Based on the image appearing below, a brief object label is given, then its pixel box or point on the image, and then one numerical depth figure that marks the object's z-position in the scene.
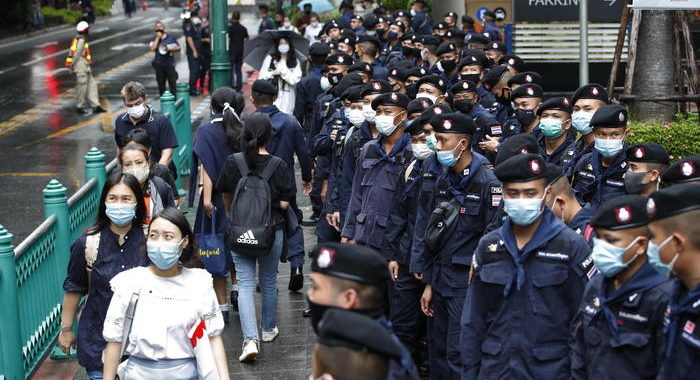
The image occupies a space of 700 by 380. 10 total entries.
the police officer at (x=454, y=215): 7.13
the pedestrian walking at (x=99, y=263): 6.58
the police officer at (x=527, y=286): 5.64
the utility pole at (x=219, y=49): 16.30
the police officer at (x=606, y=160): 7.65
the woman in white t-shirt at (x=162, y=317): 5.78
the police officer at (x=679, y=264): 4.45
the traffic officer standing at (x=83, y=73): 23.86
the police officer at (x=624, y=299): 4.91
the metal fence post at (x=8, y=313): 7.65
